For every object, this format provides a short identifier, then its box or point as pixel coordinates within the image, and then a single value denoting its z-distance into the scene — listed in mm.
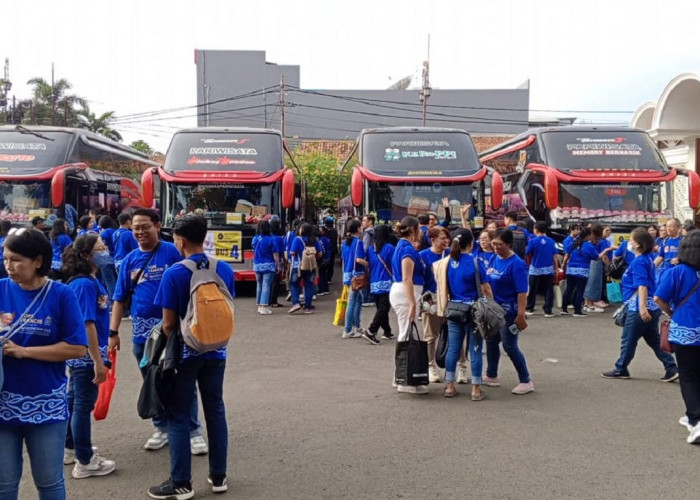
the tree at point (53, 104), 35406
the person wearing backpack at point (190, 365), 4156
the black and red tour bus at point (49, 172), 13633
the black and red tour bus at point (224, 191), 13656
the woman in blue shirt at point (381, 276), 8852
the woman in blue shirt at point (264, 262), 11867
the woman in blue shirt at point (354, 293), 9688
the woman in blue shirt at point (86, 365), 4574
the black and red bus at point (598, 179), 13664
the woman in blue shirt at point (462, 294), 6500
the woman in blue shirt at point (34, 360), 3270
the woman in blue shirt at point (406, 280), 6664
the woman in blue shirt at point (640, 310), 6934
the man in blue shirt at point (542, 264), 11867
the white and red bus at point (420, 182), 13812
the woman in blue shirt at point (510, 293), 6594
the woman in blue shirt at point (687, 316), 5301
